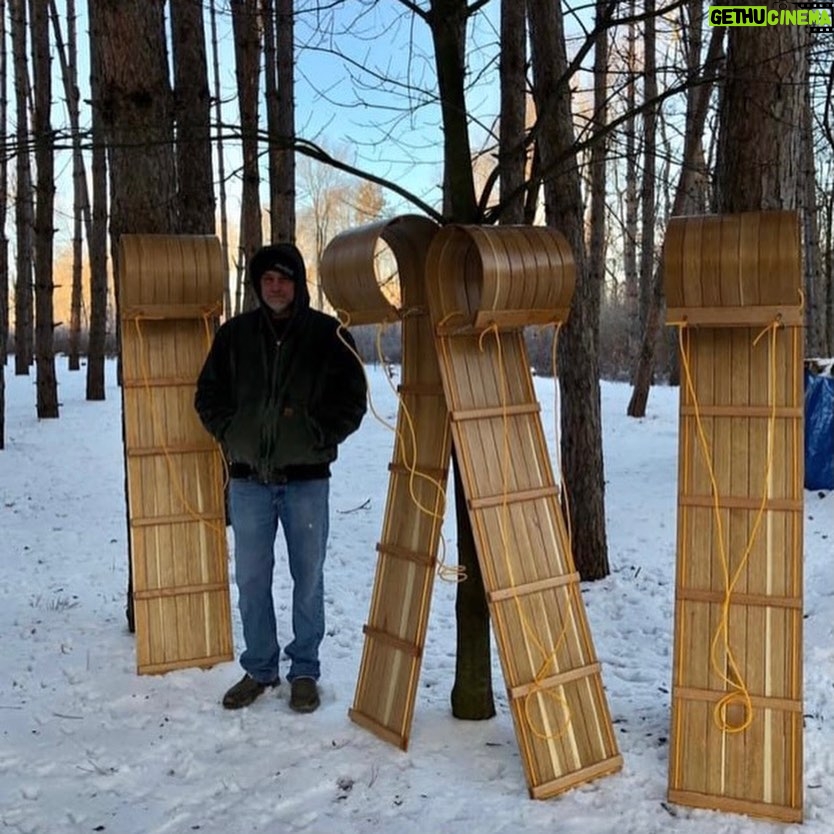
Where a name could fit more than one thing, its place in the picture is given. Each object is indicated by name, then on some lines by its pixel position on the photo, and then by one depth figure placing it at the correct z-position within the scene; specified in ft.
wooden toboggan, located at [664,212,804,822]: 9.17
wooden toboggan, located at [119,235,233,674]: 13.06
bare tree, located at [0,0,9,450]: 33.92
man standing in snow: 11.57
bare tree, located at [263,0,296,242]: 25.20
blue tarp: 23.99
